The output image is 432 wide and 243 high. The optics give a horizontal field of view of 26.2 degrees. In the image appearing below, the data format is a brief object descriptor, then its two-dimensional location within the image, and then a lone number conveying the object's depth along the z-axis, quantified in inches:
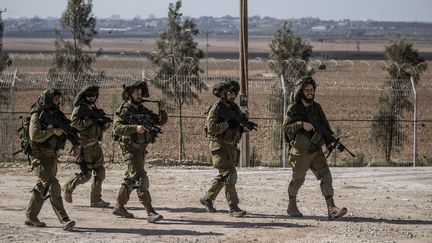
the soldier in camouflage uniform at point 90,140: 488.1
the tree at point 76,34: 1122.7
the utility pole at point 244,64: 738.2
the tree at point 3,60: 1109.4
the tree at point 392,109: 860.0
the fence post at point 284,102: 731.4
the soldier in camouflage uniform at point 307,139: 455.5
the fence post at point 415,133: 755.8
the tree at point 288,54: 1008.9
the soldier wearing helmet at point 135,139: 454.6
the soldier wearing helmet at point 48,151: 431.2
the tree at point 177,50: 987.3
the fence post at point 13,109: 752.2
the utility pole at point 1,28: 1155.6
